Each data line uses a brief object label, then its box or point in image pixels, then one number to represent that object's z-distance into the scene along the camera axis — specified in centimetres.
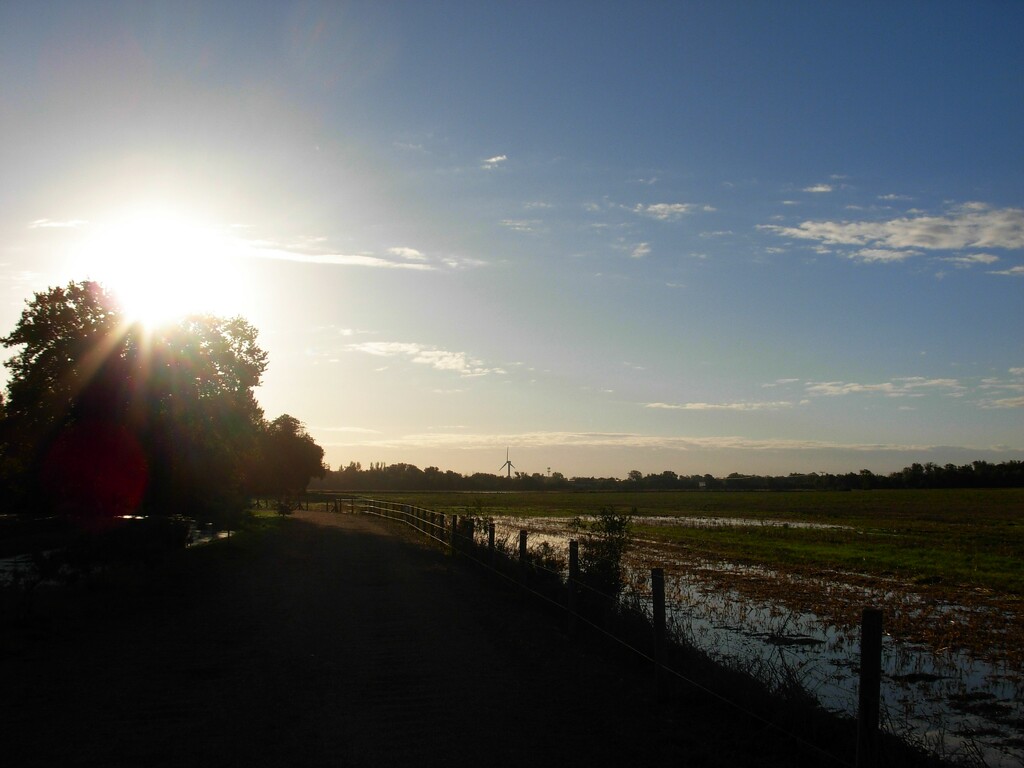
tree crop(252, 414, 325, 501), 6166
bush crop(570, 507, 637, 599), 1452
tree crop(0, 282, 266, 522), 2173
